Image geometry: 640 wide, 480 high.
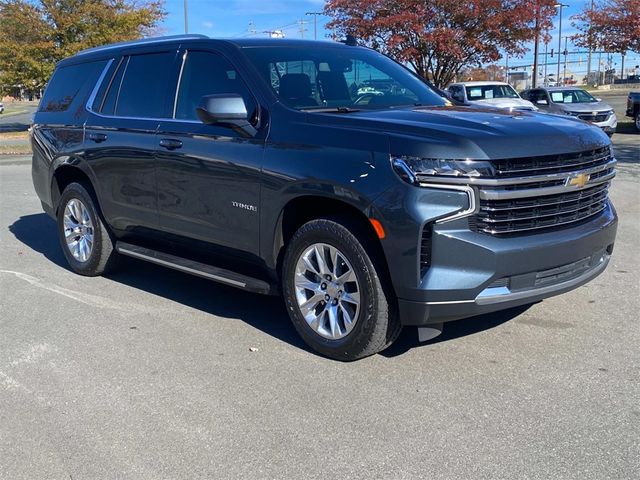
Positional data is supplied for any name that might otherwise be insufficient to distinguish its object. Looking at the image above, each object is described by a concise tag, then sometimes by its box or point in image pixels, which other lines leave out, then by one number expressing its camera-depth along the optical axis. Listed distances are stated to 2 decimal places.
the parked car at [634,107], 21.72
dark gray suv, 3.72
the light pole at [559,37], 65.57
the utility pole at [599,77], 78.96
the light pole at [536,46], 23.09
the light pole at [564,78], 87.15
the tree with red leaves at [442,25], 22.56
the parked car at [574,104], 20.27
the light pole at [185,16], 32.94
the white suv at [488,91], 20.59
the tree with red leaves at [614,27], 20.27
